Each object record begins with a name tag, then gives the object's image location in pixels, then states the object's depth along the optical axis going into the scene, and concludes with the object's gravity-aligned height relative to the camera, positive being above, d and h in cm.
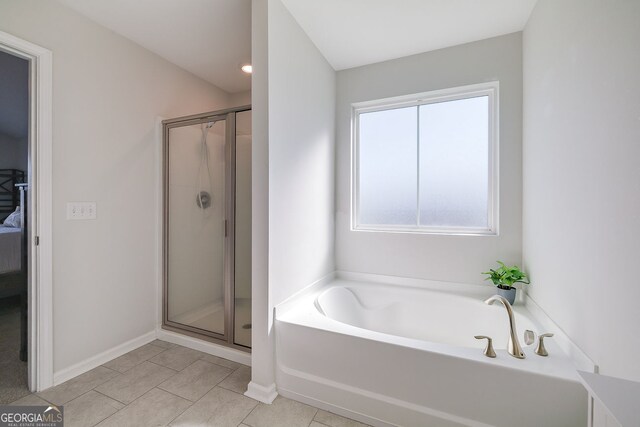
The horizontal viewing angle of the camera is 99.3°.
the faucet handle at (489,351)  129 -66
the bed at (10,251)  277 -41
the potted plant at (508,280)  189 -47
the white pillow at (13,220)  342 -11
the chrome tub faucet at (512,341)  129 -62
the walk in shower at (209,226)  212 -12
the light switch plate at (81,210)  183 +1
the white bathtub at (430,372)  118 -81
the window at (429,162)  220 +43
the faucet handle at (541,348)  130 -65
